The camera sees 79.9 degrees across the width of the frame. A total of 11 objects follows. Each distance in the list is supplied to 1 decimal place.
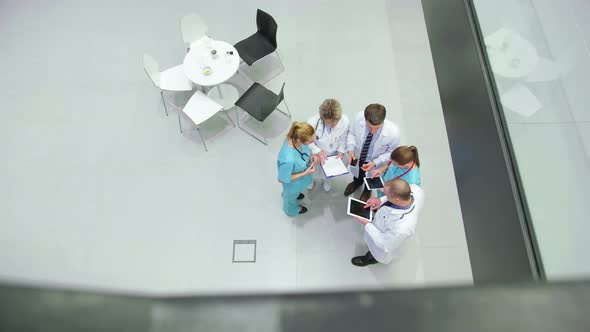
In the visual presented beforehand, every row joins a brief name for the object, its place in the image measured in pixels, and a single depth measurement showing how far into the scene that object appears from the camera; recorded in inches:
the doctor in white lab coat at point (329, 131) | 126.1
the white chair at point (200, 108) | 166.9
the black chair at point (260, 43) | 180.5
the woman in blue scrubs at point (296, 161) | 120.4
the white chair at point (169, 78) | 167.2
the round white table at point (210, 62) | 164.9
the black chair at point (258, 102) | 162.6
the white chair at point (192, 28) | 178.6
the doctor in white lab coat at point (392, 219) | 101.0
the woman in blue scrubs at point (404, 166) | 114.0
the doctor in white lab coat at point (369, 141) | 121.9
